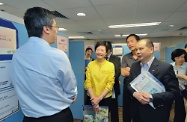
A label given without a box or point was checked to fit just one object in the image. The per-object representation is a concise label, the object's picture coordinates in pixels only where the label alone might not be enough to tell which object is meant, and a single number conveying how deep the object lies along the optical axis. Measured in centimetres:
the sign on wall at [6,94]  96
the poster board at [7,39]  95
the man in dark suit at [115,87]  217
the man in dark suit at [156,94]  139
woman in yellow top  196
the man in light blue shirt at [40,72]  88
